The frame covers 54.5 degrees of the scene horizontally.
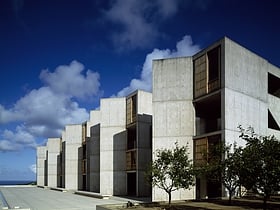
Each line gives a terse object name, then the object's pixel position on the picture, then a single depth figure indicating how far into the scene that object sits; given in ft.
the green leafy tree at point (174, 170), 58.35
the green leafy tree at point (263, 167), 39.08
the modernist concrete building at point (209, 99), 73.92
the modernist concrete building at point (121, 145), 104.08
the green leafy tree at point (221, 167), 56.07
